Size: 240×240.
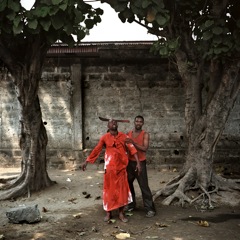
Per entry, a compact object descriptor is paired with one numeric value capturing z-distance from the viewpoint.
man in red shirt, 5.77
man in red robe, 5.43
